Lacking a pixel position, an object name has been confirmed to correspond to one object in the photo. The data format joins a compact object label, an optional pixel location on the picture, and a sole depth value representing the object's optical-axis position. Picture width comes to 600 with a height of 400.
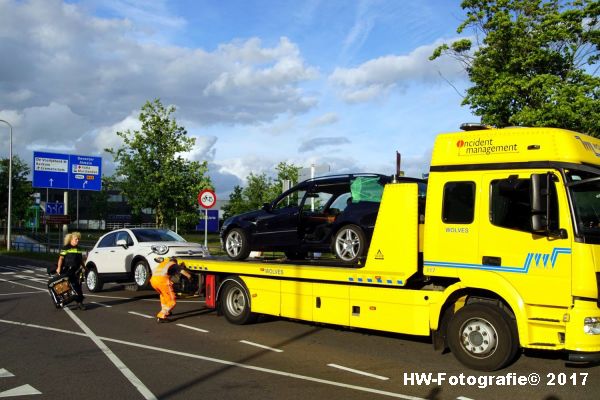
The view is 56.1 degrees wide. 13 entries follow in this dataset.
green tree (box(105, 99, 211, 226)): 24.70
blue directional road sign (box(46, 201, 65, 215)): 37.83
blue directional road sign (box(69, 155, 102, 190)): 36.44
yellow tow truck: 6.38
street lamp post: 37.51
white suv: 13.97
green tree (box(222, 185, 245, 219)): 44.03
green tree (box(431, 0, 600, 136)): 16.48
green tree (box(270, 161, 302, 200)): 43.38
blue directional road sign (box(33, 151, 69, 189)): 35.25
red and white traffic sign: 17.88
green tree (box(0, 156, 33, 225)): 48.81
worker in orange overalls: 10.73
